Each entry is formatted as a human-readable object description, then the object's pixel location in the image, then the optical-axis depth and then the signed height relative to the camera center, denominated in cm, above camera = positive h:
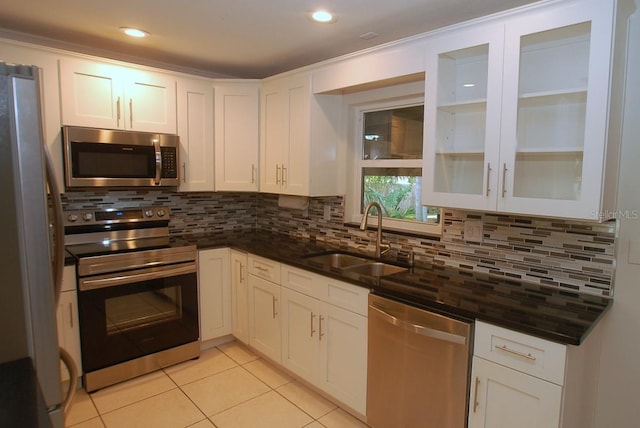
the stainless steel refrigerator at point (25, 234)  105 -16
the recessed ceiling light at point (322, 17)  207 +88
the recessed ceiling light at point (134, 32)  239 +91
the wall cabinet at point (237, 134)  319 +37
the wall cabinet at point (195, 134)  304 +36
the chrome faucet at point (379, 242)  262 -41
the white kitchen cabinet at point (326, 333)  218 -92
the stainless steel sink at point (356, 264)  262 -57
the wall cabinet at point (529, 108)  160 +36
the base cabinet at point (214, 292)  302 -88
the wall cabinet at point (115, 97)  255 +56
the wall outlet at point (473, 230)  226 -28
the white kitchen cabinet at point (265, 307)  273 -91
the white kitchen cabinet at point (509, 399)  147 -85
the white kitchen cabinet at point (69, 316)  241 -85
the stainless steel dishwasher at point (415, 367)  171 -87
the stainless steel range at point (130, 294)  249 -78
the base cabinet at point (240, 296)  303 -91
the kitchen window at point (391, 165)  268 +13
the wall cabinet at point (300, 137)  285 +33
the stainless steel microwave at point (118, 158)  254 +14
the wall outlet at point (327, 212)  320 -25
